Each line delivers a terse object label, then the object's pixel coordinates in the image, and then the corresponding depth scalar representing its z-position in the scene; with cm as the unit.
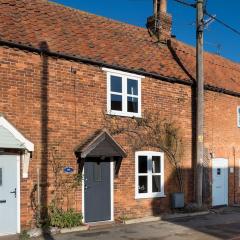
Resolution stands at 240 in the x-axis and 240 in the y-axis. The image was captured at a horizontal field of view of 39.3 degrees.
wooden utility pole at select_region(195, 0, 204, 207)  1301
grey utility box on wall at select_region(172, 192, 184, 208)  1255
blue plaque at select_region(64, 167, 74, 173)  1015
